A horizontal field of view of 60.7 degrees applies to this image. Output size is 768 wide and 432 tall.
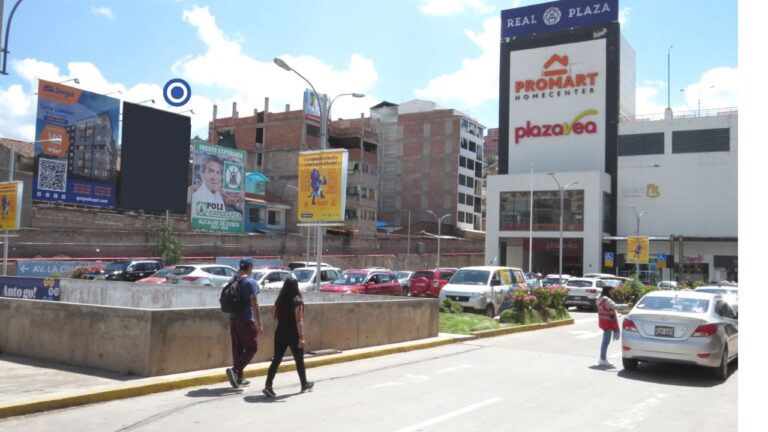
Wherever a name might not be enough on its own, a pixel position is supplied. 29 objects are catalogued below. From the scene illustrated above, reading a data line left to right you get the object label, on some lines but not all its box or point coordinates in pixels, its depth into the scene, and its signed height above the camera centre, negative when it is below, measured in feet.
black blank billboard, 174.09 +21.97
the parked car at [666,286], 122.35 -5.37
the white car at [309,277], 89.71 -4.48
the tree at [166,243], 154.71 -0.45
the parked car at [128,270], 113.91 -5.30
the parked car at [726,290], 64.55 -3.25
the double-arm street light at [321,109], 60.83 +14.25
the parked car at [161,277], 88.95 -5.08
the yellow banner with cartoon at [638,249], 145.69 +1.64
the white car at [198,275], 90.63 -4.67
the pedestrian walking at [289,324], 31.32 -3.78
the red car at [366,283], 85.15 -4.82
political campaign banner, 170.81 +14.28
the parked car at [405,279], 107.63 -5.27
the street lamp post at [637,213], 224.39 +14.79
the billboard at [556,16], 239.09 +89.65
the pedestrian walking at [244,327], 31.65 -4.05
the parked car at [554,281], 119.10 -5.06
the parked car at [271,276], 95.09 -4.64
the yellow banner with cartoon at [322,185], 57.98 +5.47
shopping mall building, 225.15 +31.45
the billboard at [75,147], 159.74 +23.11
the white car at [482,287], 72.74 -4.15
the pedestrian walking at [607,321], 44.50 -4.51
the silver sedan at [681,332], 38.34 -4.47
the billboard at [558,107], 238.27 +54.47
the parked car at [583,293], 100.78 -5.98
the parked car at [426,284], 94.94 -4.93
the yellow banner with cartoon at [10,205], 90.79 +4.38
